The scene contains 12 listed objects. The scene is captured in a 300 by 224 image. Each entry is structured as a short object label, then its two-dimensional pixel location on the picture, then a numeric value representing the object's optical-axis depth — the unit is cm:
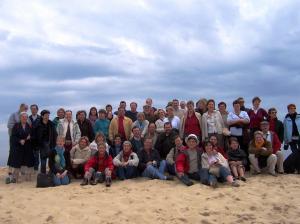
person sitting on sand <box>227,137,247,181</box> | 813
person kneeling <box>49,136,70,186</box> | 823
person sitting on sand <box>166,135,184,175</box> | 829
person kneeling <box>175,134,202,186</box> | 810
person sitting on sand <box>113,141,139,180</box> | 835
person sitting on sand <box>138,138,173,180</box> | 833
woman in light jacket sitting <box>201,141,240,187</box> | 775
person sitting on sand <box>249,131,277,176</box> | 828
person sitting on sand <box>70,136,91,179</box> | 855
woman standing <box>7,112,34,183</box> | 865
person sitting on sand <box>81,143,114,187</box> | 813
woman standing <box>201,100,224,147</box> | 851
